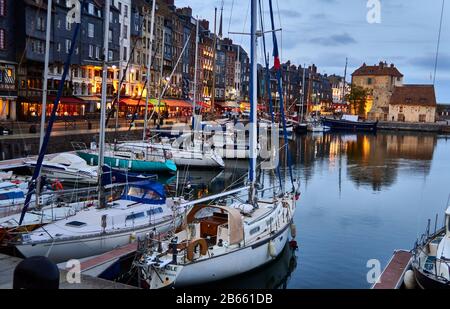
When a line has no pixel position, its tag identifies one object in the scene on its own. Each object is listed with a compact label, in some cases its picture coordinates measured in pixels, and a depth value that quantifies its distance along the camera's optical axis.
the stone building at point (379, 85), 145.25
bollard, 4.83
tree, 140.12
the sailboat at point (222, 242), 14.57
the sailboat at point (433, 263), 14.50
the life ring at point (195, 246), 14.91
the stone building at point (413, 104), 130.75
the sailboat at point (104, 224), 16.56
